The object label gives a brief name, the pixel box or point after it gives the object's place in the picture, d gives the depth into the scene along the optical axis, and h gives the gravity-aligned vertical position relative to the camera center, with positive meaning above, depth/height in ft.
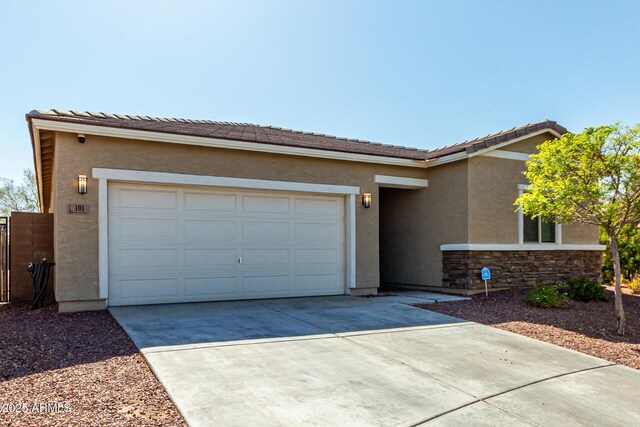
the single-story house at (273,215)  26.09 +0.40
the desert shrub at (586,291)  31.83 -5.28
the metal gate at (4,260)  30.86 -2.72
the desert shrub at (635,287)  39.42 -6.24
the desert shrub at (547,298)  29.17 -5.39
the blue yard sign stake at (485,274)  33.63 -4.22
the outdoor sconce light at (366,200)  34.63 +1.56
